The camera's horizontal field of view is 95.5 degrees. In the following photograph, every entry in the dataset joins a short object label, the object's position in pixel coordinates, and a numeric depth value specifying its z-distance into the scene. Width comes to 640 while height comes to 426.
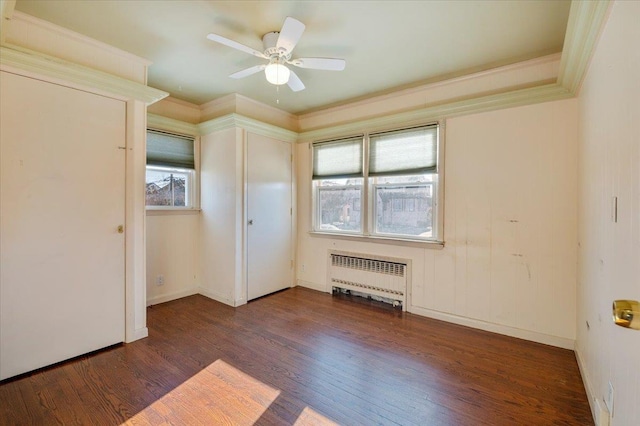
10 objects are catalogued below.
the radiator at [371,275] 3.48
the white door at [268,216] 3.75
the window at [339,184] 3.88
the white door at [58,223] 2.03
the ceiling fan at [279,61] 2.06
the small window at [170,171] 3.53
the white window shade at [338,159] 3.85
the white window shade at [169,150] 3.50
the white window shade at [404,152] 3.24
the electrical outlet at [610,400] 1.40
